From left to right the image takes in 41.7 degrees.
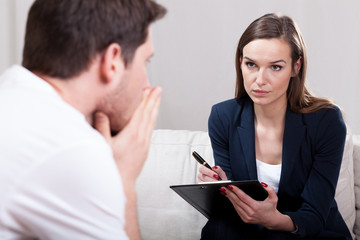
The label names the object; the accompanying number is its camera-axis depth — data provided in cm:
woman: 156
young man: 72
